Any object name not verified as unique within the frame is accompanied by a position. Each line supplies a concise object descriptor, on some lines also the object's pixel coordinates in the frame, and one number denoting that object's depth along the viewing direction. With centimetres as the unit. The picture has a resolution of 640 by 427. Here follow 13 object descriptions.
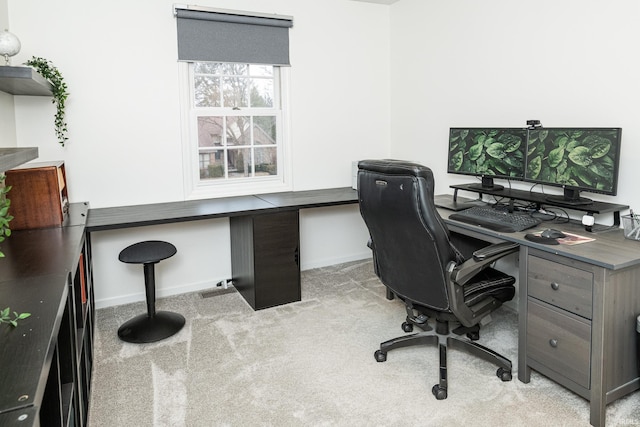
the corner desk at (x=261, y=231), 318
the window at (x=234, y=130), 362
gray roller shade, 342
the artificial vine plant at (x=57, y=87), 291
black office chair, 209
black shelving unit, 93
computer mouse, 223
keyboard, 247
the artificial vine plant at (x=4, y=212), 121
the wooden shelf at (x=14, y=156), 142
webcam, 276
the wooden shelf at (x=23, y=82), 199
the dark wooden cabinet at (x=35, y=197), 242
